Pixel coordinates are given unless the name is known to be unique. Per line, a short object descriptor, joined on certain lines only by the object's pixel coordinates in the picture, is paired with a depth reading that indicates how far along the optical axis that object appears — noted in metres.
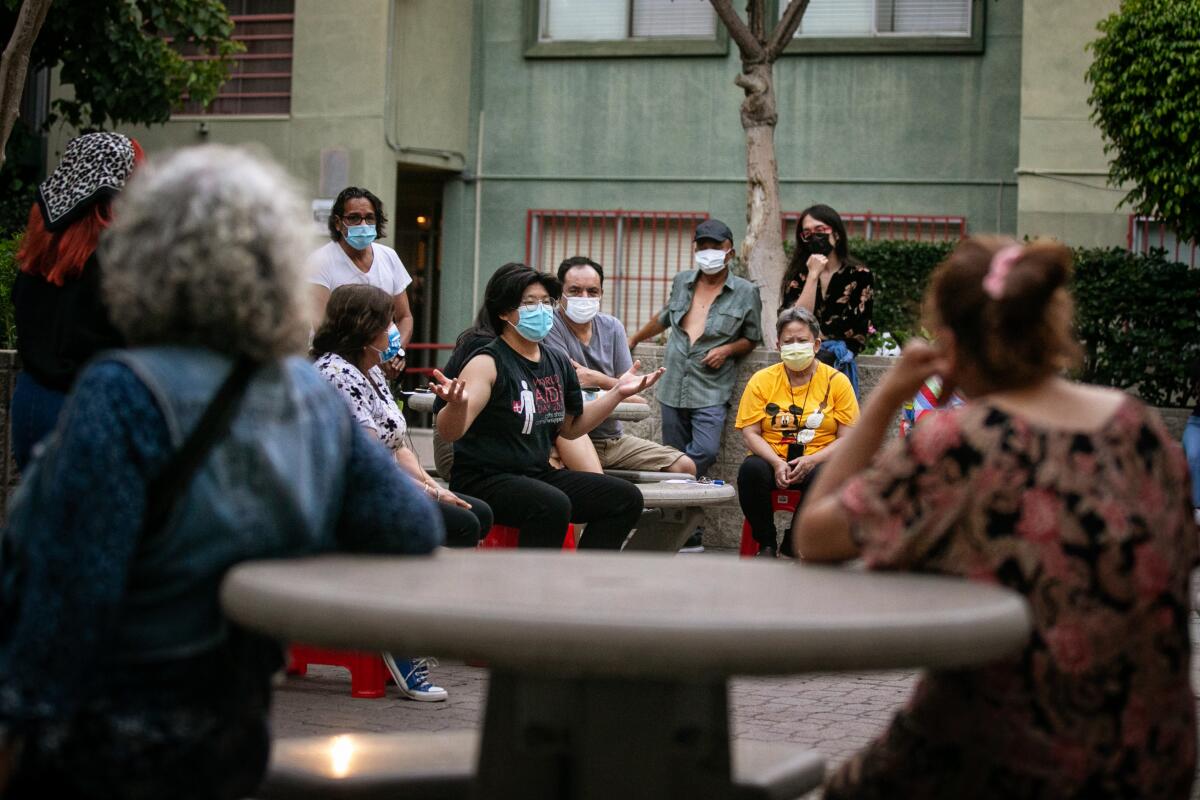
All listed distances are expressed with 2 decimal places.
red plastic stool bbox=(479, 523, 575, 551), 7.35
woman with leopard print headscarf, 4.72
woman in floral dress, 2.89
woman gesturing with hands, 7.20
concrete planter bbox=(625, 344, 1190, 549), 10.84
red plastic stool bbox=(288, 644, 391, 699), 6.52
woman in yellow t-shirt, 9.39
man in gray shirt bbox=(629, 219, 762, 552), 10.61
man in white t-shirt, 8.69
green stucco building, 18.53
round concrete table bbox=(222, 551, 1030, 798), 2.45
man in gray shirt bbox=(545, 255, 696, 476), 9.88
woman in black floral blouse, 10.33
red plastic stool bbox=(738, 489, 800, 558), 9.38
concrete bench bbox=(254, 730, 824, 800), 3.28
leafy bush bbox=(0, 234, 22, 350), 9.55
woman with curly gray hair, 2.63
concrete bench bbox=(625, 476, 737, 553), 8.33
